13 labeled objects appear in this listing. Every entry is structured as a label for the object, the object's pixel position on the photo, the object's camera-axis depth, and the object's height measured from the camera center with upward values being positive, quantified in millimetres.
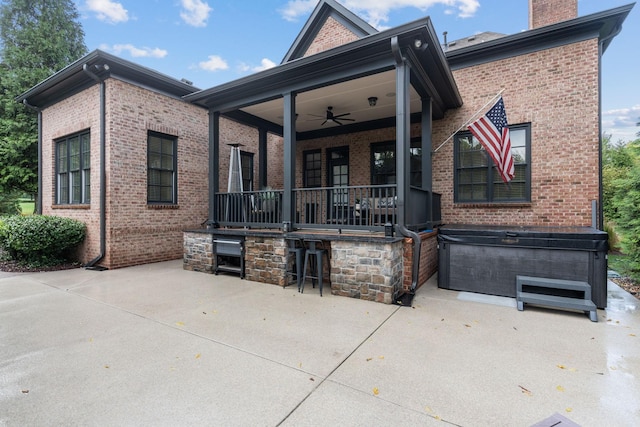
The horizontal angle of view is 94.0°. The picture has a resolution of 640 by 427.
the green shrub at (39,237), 6445 -613
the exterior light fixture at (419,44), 4371 +2476
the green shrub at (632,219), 5102 -158
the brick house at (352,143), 4785 +1577
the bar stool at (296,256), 5145 -819
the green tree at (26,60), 9180 +5079
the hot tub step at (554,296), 3676 -1135
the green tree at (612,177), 5580 +1122
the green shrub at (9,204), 11647 +219
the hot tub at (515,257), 3943 -688
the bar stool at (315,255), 4875 -773
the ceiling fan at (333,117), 7459 +2449
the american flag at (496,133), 5102 +1322
